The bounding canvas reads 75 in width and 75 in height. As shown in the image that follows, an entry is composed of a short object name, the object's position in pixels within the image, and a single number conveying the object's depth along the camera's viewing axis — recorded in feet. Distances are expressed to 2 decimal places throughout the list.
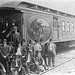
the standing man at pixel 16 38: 28.22
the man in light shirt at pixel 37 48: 29.63
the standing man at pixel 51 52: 32.53
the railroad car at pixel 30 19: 30.18
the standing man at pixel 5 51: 25.29
